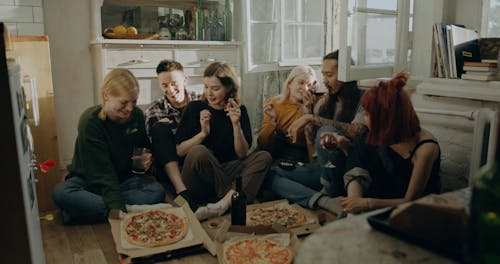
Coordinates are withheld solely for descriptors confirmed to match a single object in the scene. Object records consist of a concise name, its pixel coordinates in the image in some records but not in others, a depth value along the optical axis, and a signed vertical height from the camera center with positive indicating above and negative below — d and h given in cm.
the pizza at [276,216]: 223 -85
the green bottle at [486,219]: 53 -21
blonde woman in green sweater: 236 -60
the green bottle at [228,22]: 385 +31
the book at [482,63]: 212 -4
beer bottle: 217 -77
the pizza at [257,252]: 177 -83
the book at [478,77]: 212 -11
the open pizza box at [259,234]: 195 -82
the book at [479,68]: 211 -7
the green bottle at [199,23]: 373 +29
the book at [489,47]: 232 +4
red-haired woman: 189 -43
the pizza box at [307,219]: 217 -87
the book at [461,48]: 232 +3
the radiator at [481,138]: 191 -38
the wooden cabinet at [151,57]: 325 +0
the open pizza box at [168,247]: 190 -86
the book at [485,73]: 211 -9
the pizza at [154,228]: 198 -82
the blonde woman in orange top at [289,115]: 284 -39
